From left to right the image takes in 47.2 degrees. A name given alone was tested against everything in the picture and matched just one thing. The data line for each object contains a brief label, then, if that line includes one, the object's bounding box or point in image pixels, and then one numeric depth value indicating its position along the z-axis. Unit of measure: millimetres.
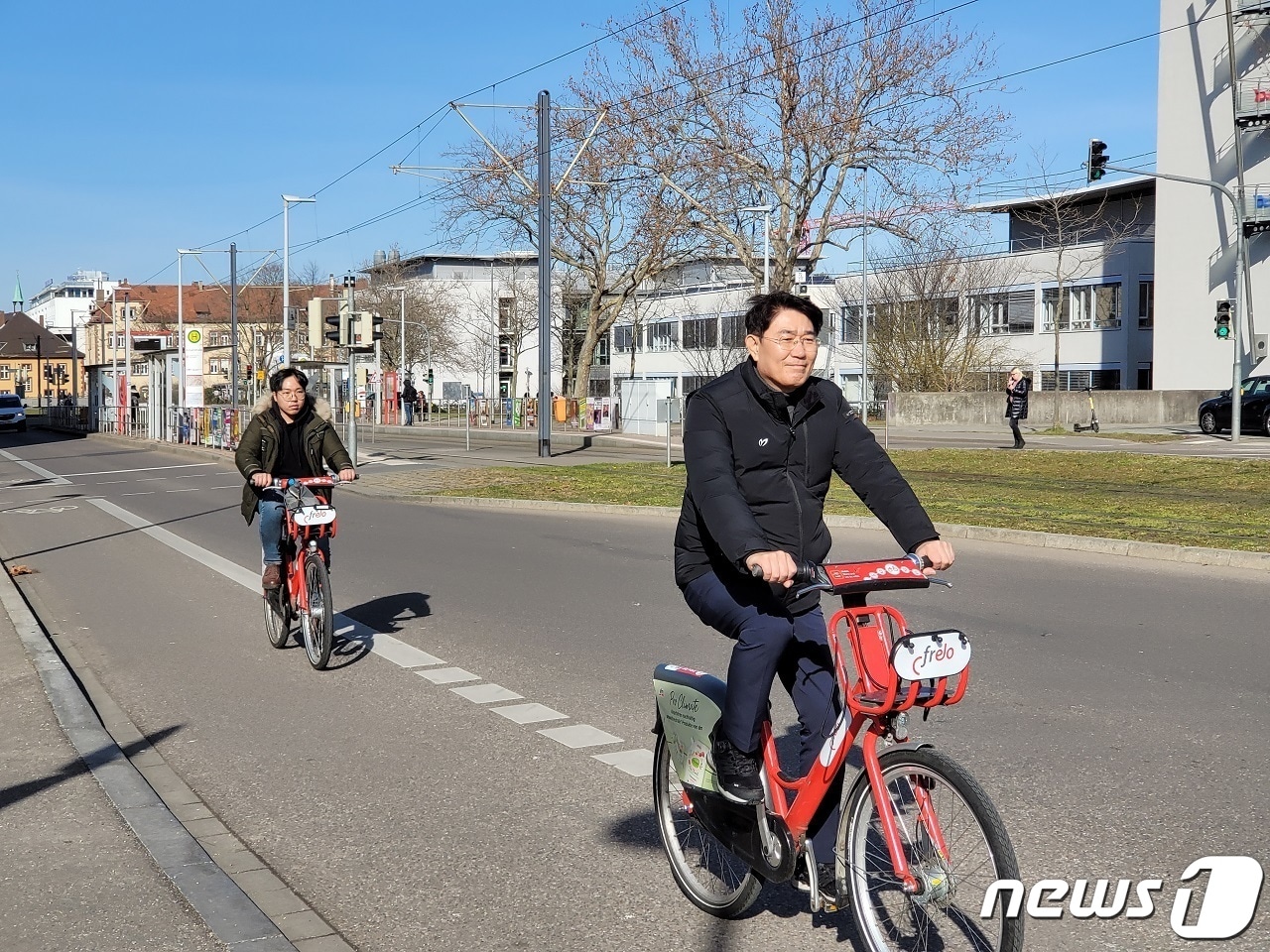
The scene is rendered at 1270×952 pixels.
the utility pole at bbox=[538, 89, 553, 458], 33156
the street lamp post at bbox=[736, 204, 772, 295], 38541
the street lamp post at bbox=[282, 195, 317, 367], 51597
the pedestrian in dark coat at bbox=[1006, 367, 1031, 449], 32438
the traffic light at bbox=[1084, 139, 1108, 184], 29828
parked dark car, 37344
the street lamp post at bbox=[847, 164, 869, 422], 37562
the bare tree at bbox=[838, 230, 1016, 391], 53625
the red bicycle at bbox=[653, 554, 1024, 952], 3359
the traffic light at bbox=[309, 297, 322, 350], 28141
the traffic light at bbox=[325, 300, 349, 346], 27938
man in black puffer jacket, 3943
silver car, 66938
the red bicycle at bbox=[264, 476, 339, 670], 8461
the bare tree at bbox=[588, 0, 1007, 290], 36594
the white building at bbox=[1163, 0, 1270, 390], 48531
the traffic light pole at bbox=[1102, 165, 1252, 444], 32250
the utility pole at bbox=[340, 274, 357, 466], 27703
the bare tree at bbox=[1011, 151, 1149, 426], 60031
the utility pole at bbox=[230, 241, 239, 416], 57091
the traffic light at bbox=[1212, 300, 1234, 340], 35031
